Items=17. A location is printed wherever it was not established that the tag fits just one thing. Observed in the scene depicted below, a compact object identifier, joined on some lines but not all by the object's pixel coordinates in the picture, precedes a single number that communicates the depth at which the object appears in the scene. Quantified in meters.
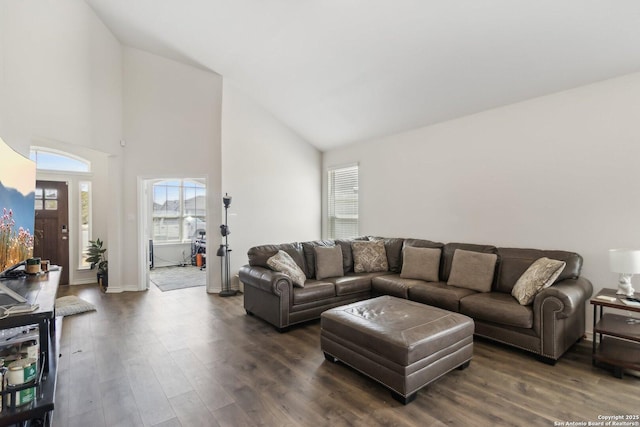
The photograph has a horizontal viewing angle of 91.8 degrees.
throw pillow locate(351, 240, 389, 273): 4.60
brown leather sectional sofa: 2.78
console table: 1.57
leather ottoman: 2.19
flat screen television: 2.08
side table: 2.46
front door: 5.57
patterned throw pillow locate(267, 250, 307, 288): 3.71
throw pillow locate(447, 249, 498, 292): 3.50
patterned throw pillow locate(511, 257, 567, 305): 2.93
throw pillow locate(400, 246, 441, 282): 4.02
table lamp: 2.60
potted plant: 5.49
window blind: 5.87
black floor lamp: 5.17
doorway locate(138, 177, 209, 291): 7.74
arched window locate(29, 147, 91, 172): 5.44
